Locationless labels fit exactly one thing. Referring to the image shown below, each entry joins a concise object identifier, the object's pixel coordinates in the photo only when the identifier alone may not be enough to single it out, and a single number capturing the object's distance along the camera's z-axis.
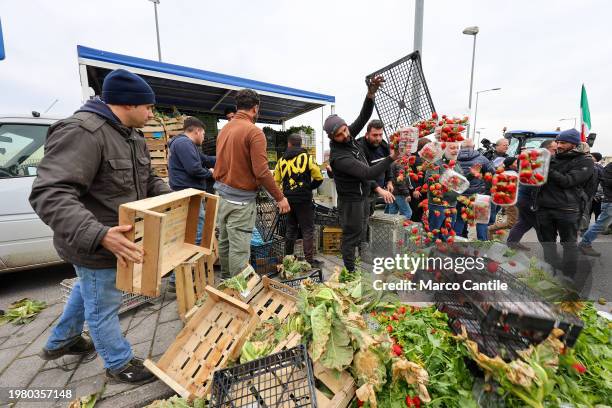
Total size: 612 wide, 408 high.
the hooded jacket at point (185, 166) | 3.26
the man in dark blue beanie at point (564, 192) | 3.22
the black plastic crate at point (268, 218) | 4.01
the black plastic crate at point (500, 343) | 1.21
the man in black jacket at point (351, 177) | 2.86
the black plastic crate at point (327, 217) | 4.56
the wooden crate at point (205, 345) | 1.86
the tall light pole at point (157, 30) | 11.43
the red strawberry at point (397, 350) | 1.53
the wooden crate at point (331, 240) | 4.60
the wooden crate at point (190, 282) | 2.63
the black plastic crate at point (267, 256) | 3.63
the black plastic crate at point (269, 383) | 1.40
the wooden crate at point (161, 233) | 1.44
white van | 3.17
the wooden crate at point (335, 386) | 1.42
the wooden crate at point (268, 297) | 2.37
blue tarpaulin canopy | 3.79
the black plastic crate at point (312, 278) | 2.86
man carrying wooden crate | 1.42
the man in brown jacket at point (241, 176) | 2.71
